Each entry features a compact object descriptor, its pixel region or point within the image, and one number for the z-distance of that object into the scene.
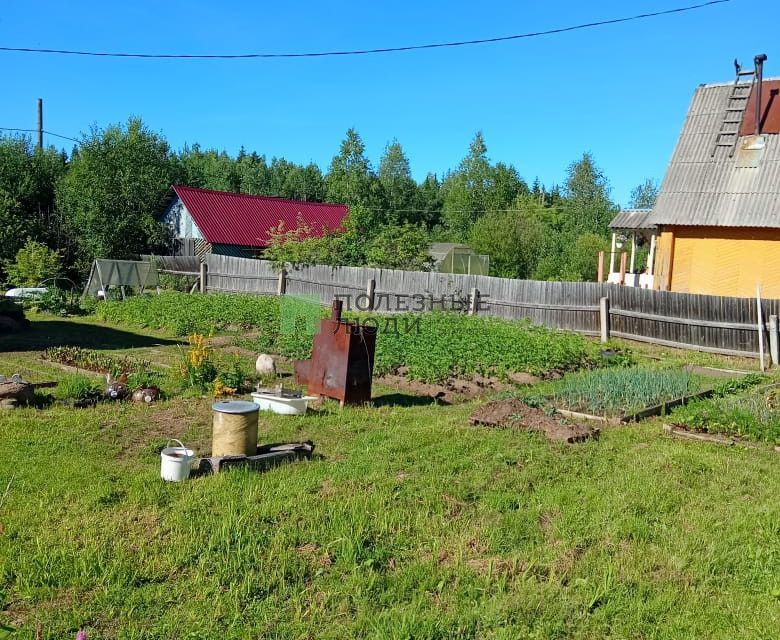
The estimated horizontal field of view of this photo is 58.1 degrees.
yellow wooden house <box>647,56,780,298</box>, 17.62
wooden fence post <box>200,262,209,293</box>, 26.05
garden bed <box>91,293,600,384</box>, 11.82
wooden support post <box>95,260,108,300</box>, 22.36
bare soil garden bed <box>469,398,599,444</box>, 7.84
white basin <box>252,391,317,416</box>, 8.58
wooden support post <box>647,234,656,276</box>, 21.27
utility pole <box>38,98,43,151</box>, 39.28
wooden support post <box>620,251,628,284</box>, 23.41
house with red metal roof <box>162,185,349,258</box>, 31.31
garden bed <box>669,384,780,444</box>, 8.01
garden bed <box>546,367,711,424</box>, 9.12
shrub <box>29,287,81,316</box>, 20.05
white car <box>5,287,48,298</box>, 21.77
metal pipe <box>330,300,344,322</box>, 9.48
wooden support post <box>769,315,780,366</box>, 14.55
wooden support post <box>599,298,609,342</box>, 17.41
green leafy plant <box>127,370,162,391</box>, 9.50
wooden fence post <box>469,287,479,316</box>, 19.92
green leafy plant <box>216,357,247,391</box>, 10.05
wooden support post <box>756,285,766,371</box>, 13.99
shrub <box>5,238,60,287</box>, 24.41
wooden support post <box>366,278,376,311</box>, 21.92
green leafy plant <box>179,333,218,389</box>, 10.10
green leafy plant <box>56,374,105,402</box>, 8.84
